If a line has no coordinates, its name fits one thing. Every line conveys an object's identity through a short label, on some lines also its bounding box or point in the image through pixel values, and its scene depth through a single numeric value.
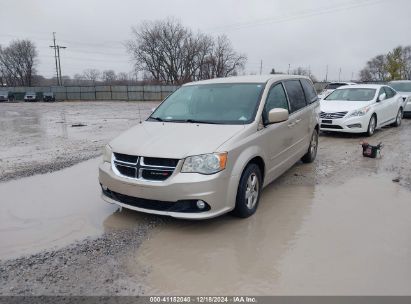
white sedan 9.90
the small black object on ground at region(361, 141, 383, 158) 7.52
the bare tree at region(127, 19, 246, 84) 60.75
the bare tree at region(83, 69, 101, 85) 94.21
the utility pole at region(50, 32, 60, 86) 63.14
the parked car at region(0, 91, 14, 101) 49.94
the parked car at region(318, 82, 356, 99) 22.03
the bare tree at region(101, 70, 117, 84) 93.81
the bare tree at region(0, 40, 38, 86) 79.12
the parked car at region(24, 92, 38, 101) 49.59
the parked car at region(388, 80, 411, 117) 14.41
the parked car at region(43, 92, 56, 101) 49.00
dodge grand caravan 3.81
